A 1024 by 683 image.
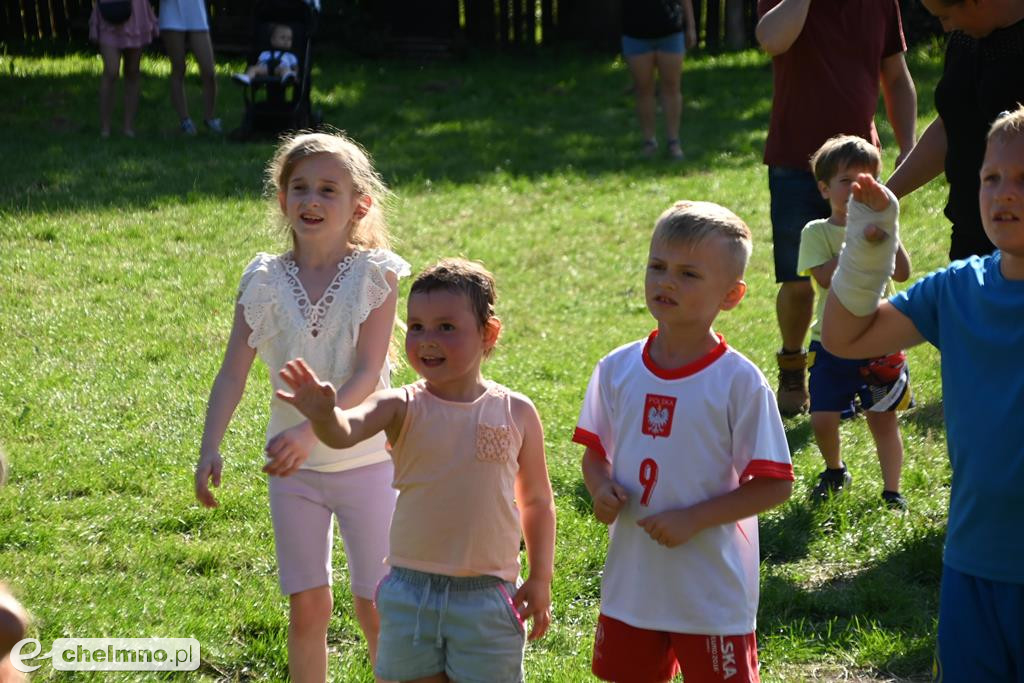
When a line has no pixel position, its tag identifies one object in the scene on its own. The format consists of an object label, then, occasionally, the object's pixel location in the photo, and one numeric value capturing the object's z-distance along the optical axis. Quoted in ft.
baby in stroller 79.41
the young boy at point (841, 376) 33.19
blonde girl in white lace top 23.65
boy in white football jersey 19.25
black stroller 80.53
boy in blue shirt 17.24
